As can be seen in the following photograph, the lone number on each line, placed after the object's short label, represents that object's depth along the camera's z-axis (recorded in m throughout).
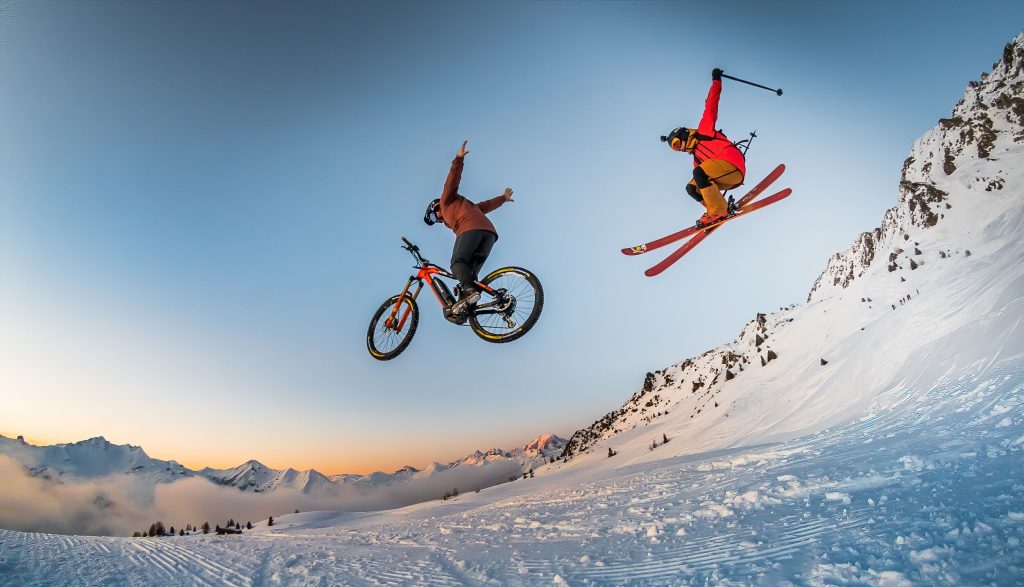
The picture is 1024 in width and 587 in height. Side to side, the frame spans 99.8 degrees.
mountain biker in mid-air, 7.04
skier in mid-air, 7.45
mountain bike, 7.01
